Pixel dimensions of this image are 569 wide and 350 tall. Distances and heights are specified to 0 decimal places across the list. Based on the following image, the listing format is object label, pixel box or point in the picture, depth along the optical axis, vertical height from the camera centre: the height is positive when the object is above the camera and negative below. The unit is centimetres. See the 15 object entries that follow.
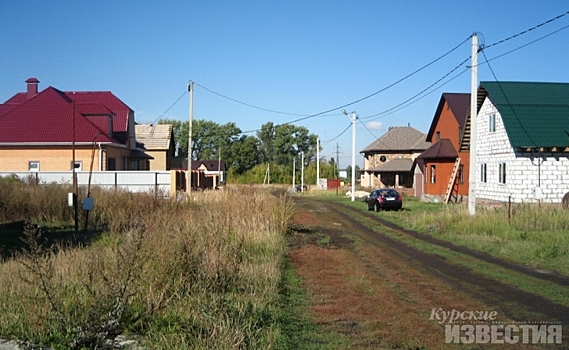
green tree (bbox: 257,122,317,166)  11638 +913
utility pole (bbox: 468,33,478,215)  2264 +245
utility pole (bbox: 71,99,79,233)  1898 -47
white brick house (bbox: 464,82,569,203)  2973 +254
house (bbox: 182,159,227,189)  3823 +49
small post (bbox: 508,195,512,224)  1987 -94
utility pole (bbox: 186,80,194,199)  3086 +206
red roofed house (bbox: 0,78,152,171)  3800 +348
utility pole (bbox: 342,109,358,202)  4547 +83
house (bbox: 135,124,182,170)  5241 +413
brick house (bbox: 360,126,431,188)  6288 +368
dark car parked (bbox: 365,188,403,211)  3444 -77
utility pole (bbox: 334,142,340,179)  9892 +389
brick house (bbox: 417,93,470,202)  4009 +232
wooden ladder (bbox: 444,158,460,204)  3909 +49
